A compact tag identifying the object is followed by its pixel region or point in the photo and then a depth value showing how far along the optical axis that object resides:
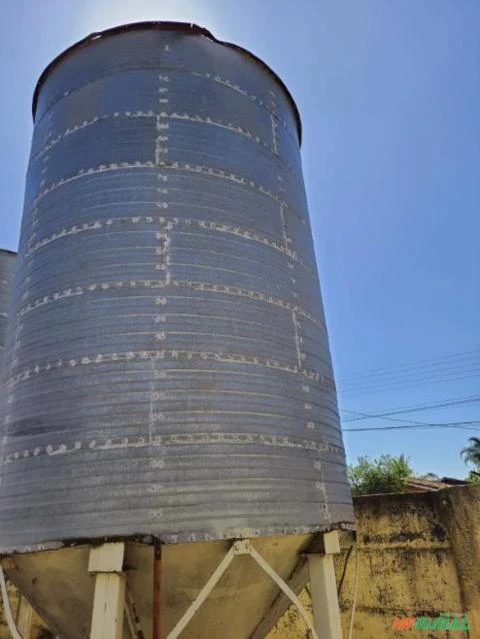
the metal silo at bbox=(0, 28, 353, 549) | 3.15
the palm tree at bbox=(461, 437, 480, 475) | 29.38
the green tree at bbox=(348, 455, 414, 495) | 24.95
